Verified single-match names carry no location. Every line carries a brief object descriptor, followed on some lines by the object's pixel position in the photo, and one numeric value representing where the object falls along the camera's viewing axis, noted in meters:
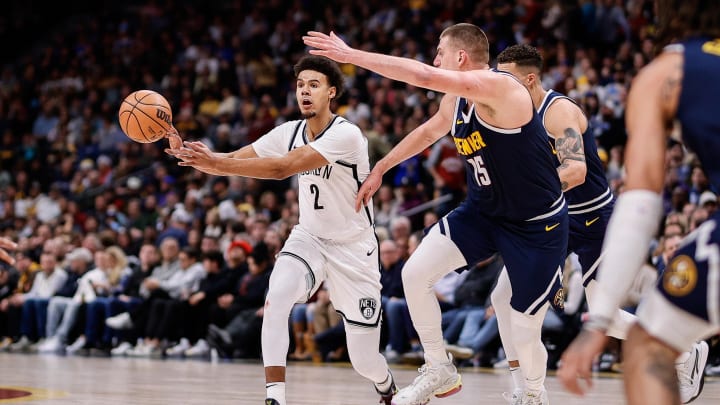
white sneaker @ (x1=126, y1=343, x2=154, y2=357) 13.70
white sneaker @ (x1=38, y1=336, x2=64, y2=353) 14.54
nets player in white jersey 6.04
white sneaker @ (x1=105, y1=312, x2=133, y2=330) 14.05
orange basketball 6.20
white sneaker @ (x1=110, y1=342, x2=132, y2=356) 13.98
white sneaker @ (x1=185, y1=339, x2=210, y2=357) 13.19
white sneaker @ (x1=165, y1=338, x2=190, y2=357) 13.44
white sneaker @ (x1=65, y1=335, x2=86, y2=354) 14.58
